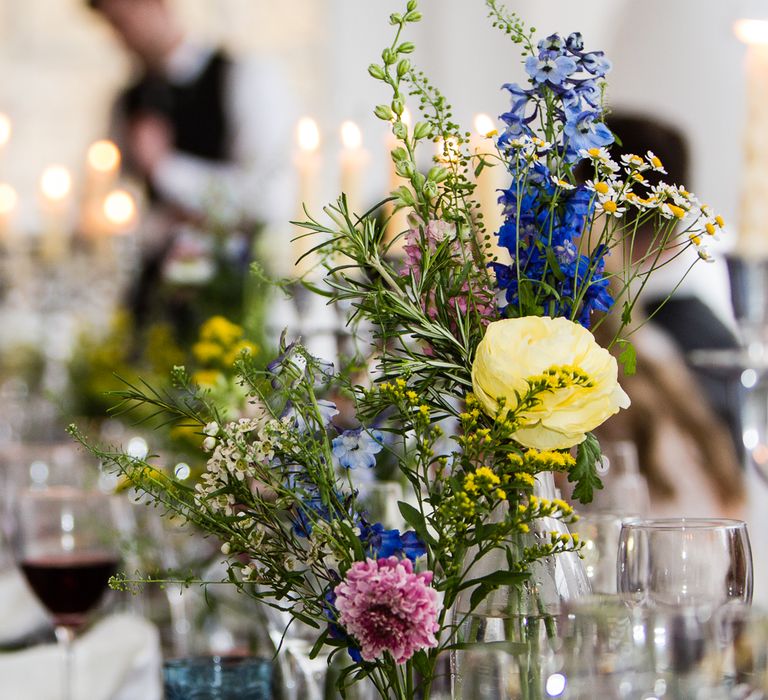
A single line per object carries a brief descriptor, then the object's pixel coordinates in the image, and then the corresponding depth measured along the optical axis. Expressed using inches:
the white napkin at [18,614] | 83.6
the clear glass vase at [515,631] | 53.4
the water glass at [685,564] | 55.0
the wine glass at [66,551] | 74.8
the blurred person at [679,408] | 160.4
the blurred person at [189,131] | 225.7
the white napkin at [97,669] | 75.9
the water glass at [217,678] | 62.0
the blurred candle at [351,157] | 82.5
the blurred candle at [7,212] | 208.0
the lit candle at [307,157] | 92.2
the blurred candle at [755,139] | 83.3
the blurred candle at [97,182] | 198.1
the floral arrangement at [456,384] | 52.8
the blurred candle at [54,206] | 157.8
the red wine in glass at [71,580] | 74.8
